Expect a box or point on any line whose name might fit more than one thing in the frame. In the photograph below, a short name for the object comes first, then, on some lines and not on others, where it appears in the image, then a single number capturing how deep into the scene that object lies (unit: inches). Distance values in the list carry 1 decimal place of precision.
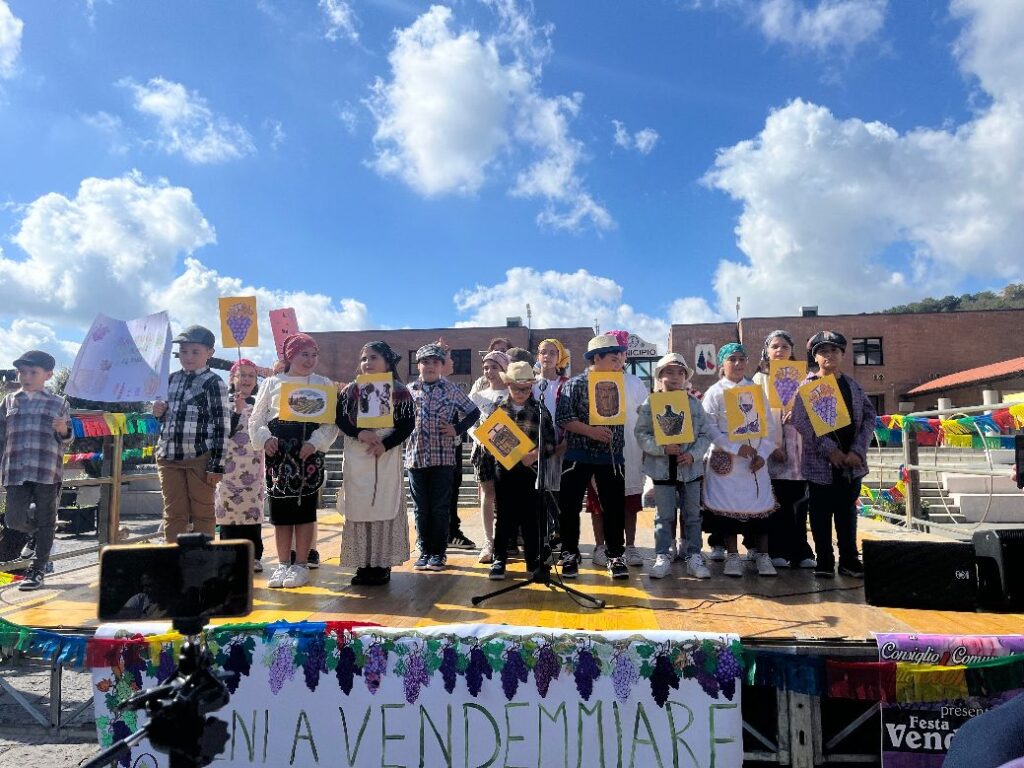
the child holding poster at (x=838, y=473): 152.2
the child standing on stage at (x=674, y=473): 154.5
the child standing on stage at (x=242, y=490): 167.2
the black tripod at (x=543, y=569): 128.0
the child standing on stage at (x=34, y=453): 176.7
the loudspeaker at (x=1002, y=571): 116.3
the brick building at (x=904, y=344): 1155.3
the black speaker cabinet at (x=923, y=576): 120.2
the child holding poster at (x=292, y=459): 146.6
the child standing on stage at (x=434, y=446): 163.3
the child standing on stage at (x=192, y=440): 153.9
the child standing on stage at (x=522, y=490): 152.6
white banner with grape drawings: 96.9
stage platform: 110.7
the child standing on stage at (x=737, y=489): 156.3
